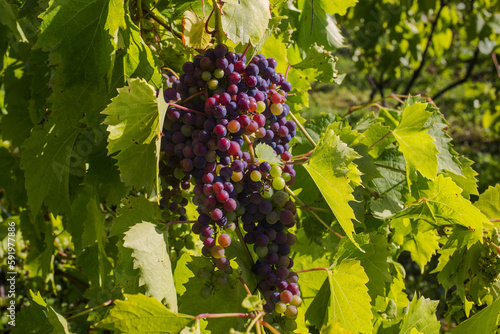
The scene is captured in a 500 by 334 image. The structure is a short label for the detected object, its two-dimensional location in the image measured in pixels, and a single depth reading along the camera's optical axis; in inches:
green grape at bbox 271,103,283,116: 41.1
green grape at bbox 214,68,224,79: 37.8
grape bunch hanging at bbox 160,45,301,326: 36.1
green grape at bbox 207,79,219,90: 37.5
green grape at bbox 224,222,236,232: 36.5
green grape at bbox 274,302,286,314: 35.1
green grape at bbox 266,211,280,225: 37.6
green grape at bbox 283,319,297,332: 36.2
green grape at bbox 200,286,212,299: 35.4
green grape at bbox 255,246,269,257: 37.2
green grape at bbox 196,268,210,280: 35.8
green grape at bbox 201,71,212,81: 37.6
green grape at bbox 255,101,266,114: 39.0
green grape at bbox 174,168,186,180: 39.1
